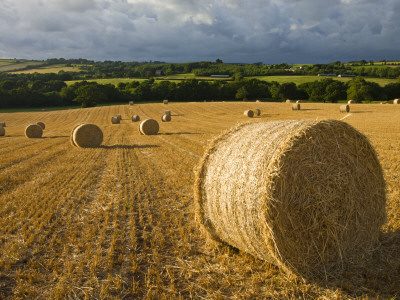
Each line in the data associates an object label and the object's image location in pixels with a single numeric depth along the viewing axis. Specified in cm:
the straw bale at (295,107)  3919
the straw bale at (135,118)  3631
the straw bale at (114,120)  3439
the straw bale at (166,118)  3453
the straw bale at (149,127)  2183
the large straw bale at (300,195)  375
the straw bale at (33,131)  2216
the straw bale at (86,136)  1610
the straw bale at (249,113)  3578
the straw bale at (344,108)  3415
